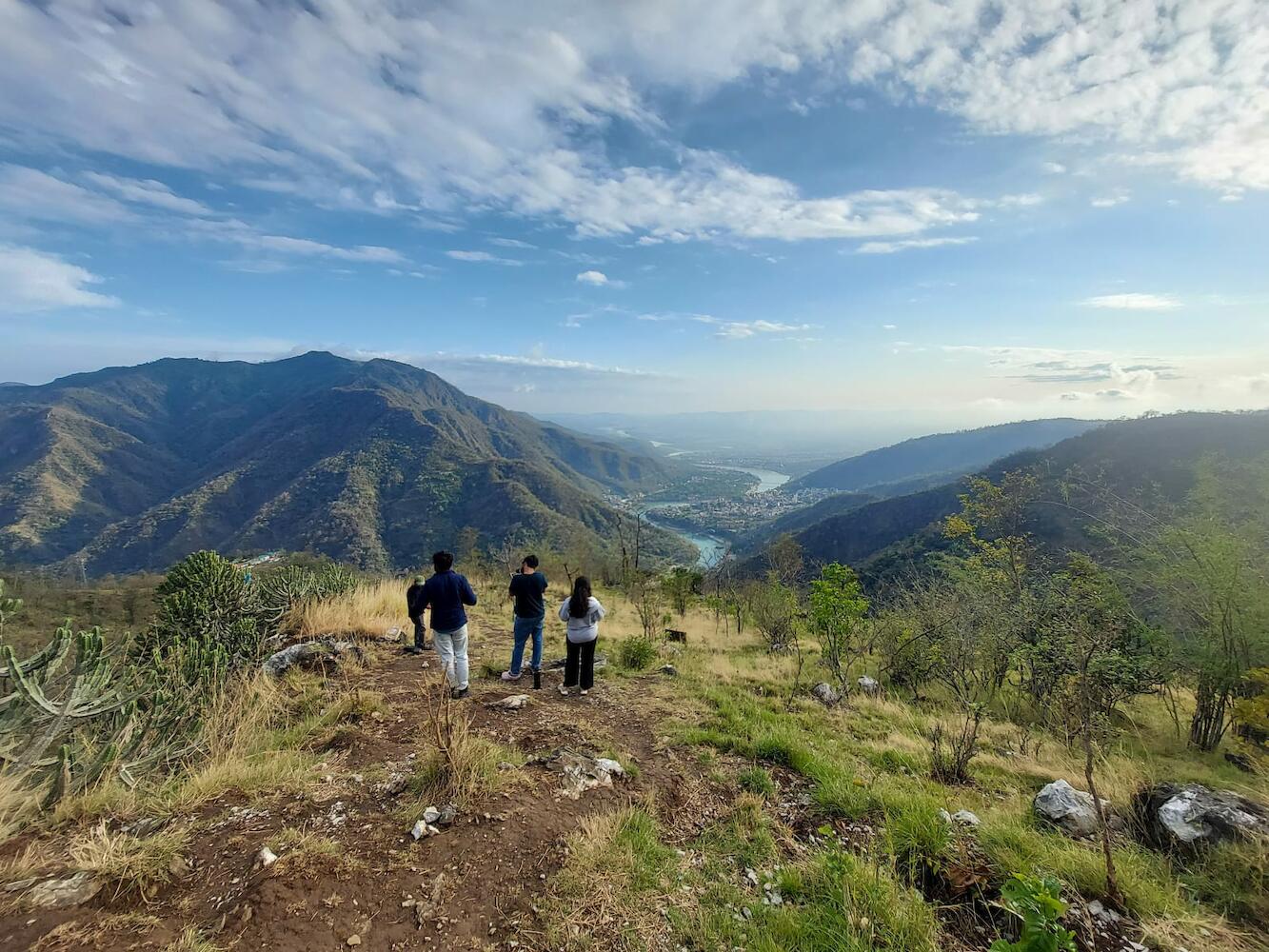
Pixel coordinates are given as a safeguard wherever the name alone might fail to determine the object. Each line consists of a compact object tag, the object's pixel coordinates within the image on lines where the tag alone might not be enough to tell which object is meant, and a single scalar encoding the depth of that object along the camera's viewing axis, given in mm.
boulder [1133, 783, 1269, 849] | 3715
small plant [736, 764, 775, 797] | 4695
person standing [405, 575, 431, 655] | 6334
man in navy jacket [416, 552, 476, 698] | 6133
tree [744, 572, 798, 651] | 14492
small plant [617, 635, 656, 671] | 9070
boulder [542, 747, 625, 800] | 4266
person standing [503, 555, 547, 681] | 6789
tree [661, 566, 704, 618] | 19528
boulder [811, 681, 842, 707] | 8600
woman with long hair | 6637
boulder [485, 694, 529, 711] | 5988
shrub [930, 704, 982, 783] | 5316
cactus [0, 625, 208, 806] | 3625
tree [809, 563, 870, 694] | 10047
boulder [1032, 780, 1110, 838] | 4176
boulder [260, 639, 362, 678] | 6539
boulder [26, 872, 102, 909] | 2611
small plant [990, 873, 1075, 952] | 2019
